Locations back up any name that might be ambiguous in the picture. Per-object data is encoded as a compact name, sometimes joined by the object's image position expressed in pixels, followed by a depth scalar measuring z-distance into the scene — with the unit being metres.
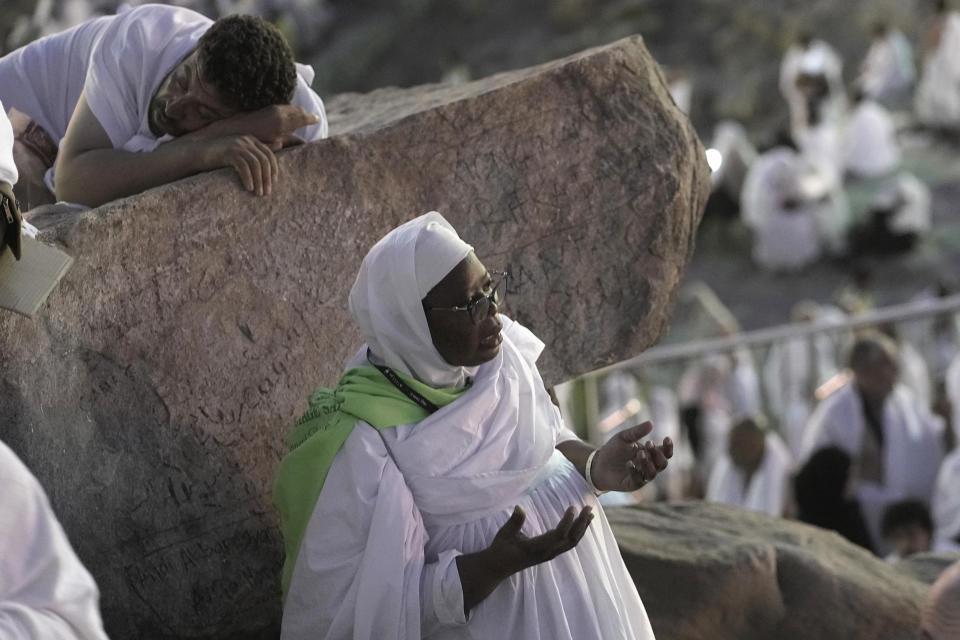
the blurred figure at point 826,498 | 7.98
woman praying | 3.15
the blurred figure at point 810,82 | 19.67
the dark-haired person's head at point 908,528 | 7.42
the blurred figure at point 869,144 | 18.69
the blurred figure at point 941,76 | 19.83
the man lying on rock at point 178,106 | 3.87
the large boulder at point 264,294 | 3.88
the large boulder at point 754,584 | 4.72
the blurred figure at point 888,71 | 21.20
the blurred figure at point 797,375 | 10.32
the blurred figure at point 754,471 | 8.57
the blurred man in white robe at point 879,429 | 8.40
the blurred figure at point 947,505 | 7.68
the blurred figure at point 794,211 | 17.70
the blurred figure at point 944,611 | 4.02
